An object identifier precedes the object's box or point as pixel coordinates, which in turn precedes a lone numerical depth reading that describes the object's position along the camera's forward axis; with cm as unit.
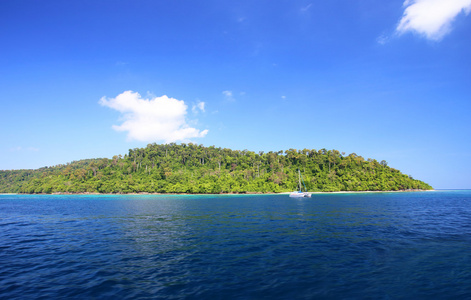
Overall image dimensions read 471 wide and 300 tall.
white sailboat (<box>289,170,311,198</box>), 11281
